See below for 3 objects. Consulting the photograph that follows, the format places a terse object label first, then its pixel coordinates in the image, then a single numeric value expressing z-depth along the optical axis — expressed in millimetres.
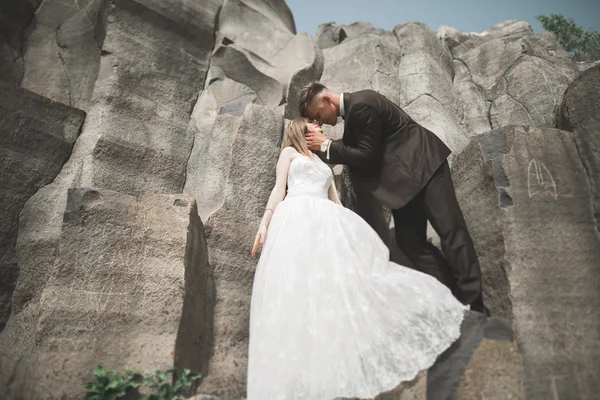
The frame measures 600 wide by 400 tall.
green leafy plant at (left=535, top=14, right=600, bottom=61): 7467
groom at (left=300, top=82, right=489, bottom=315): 3240
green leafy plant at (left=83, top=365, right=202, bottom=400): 2729
